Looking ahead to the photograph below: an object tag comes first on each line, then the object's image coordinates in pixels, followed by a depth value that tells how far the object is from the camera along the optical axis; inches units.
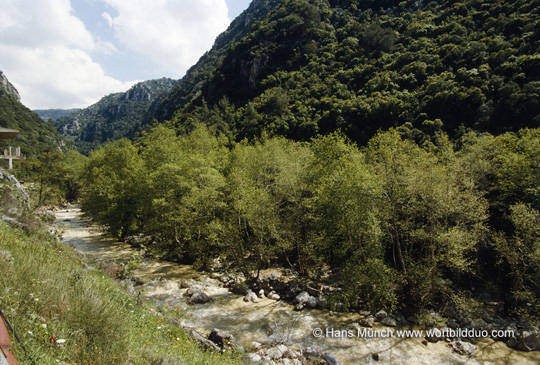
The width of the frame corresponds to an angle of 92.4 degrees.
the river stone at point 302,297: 568.1
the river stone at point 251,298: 585.0
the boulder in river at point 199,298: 564.4
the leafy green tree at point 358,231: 505.3
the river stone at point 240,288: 622.7
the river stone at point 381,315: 505.6
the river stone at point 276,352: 380.5
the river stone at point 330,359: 385.4
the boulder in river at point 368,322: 482.3
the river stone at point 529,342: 427.8
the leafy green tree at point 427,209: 479.8
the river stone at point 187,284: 641.6
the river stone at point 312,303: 557.6
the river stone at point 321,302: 554.1
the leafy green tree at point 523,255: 465.4
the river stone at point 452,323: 479.5
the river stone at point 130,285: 525.4
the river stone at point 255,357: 352.1
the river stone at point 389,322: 485.1
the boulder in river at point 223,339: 384.7
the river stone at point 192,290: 596.1
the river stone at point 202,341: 331.6
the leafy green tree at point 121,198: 981.2
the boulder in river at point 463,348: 419.8
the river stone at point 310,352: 399.2
